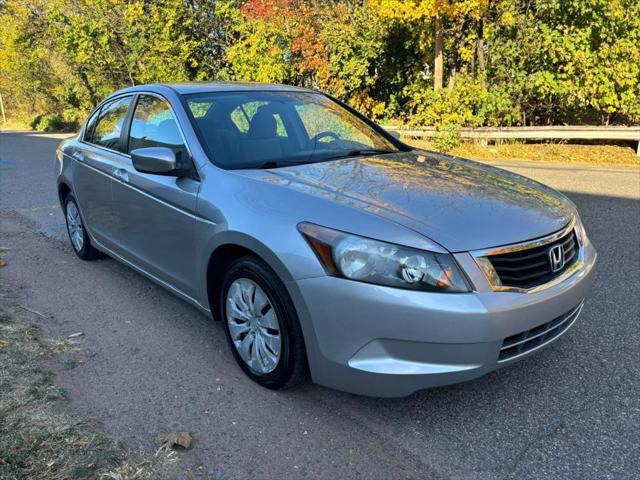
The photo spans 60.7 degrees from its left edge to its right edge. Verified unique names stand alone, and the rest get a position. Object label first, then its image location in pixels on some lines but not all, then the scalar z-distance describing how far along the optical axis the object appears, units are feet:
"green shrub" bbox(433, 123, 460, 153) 37.83
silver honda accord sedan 7.85
